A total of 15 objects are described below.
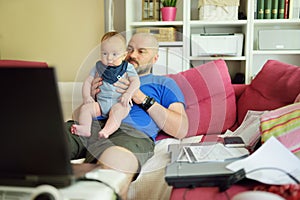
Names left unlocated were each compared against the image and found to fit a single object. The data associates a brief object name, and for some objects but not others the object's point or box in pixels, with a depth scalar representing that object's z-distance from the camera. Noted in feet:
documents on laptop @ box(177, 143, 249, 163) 3.97
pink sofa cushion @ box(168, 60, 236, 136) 6.39
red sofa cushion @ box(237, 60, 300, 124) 5.57
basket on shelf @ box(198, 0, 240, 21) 8.55
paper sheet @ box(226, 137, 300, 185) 3.40
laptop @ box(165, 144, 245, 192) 3.48
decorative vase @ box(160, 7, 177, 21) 8.85
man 4.75
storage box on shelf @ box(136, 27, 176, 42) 8.66
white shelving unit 8.61
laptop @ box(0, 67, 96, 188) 2.05
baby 5.20
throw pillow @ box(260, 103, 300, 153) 3.84
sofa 5.68
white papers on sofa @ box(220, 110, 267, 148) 4.42
